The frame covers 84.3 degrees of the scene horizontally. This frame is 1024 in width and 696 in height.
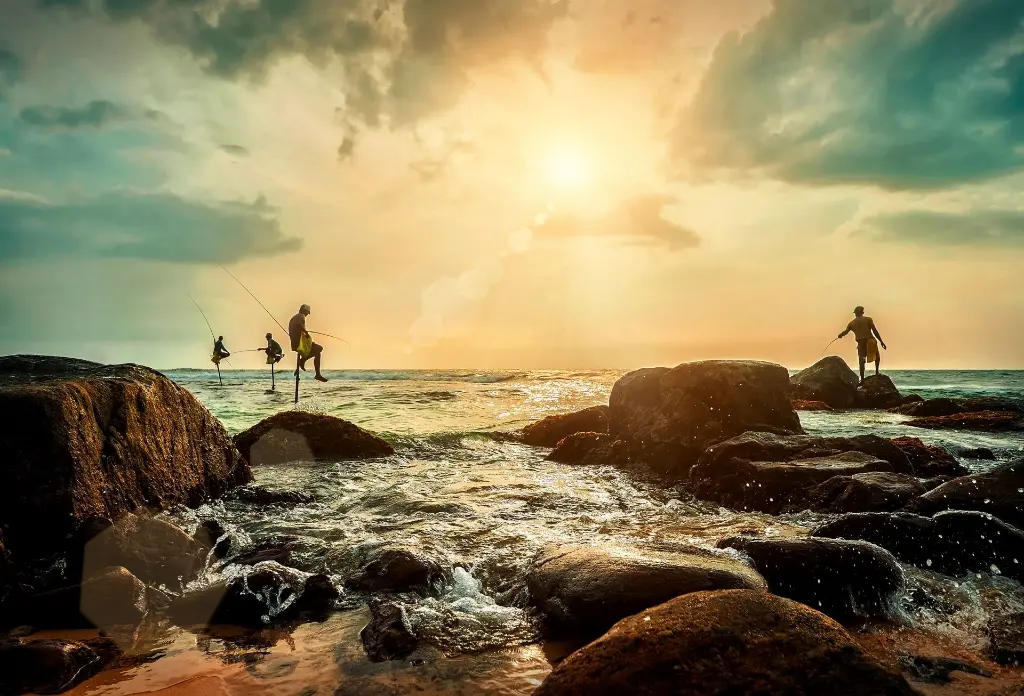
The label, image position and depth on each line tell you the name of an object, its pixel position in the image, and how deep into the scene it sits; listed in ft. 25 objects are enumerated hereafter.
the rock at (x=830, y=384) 62.39
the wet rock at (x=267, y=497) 23.29
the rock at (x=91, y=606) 12.21
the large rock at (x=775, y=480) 22.48
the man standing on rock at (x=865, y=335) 65.22
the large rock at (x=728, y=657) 7.42
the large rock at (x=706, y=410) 31.42
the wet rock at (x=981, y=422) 42.94
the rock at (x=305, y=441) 33.55
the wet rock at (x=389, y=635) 10.87
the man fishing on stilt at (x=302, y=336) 55.16
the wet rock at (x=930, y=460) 27.68
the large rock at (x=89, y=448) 14.35
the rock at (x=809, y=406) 58.59
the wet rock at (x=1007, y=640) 10.28
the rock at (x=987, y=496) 18.29
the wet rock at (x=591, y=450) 34.11
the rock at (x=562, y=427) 42.57
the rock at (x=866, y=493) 19.67
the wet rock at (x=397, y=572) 14.30
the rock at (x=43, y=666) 9.57
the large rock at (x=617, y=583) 11.69
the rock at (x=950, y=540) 15.05
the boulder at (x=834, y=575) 12.91
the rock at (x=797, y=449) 26.02
